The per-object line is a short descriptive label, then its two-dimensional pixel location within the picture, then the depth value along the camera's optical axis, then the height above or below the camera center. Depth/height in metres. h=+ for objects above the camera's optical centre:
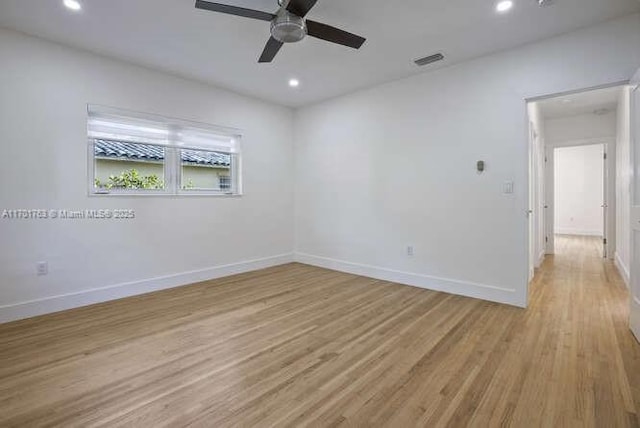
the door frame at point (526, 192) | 3.25 +0.18
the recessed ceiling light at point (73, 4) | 2.54 +1.73
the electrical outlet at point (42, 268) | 3.15 -0.56
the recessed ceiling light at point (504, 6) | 2.52 +1.68
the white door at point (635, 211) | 2.50 -0.02
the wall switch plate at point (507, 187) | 3.34 +0.24
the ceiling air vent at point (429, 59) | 3.49 +1.73
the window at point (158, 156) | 3.60 +0.75
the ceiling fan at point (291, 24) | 2.16 +1.43
